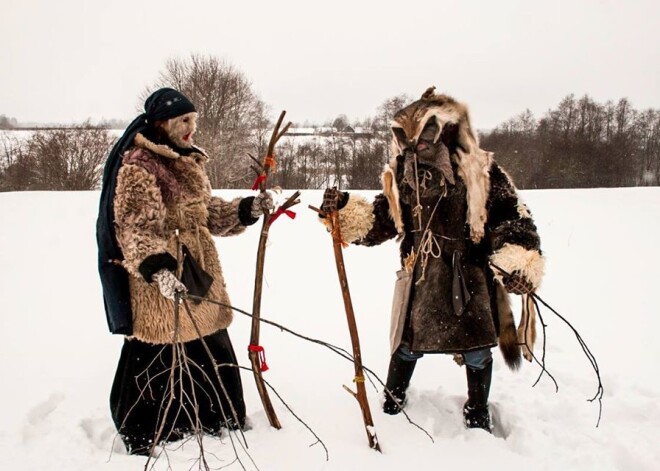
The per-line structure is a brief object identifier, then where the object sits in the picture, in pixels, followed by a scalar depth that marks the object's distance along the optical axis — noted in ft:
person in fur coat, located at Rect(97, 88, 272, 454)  6.54
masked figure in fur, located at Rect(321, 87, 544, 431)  7.27
